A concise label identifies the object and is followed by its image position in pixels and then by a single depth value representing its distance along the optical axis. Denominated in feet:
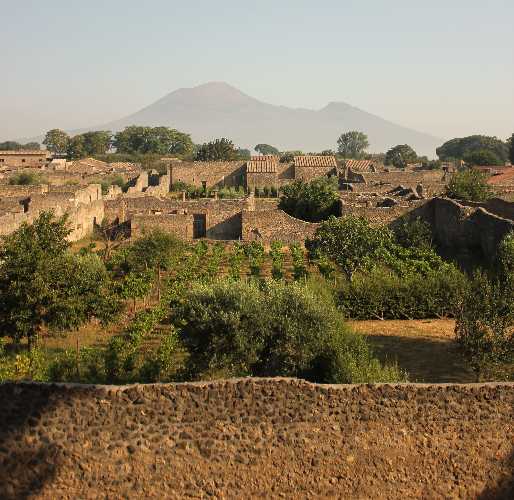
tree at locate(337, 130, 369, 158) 608.19
